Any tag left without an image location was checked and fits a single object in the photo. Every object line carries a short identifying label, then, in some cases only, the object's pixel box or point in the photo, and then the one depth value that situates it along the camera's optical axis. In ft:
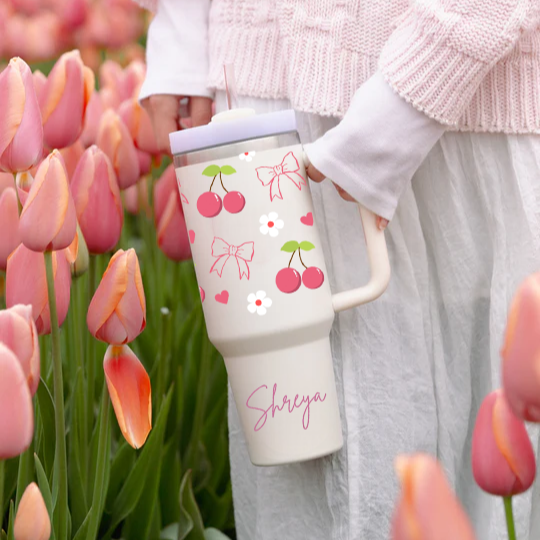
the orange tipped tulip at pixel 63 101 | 4.41
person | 4.07
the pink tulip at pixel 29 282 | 3.77
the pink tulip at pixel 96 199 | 4.24
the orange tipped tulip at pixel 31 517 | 3.30
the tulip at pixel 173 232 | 5.01
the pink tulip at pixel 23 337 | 3.31
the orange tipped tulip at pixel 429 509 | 2.14
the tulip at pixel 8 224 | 3.96
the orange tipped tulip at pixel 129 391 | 3.76
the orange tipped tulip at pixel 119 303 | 3.72
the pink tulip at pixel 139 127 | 5.29
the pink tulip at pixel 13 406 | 3.17
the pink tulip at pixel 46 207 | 3.63
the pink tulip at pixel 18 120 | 3.80
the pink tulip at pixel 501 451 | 3.07
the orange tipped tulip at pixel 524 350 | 2.64
